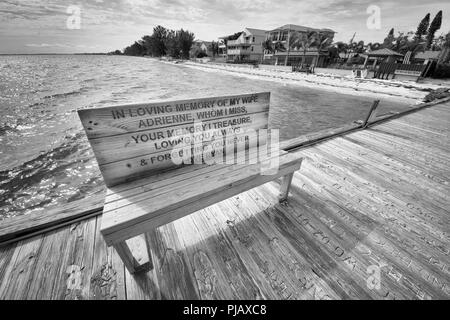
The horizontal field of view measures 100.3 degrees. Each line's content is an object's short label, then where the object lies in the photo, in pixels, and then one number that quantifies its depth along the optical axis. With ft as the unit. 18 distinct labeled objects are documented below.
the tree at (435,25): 199.31
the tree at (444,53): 99.90
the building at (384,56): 82.37
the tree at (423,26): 216.54
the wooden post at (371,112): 16.97
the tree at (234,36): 193.49
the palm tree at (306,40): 118.49
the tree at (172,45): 263.90
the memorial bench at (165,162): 4.88
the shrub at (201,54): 254.88
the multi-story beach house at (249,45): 172.65
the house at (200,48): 263.76
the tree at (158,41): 315.37
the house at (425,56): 110.42
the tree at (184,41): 254.88
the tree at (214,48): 241.96
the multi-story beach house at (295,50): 115.34
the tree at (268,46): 142.00
